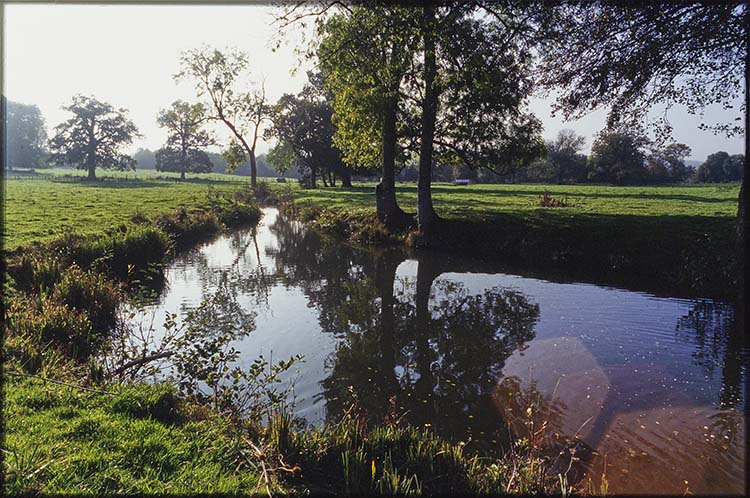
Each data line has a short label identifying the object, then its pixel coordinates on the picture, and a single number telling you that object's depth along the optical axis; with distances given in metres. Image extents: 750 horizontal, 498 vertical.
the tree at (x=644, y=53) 10.27
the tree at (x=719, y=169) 79.00
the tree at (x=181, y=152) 80.38
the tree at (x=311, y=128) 53.78
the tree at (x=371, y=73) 14.89
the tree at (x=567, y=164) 77.80
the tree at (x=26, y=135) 84.62
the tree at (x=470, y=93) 14.86
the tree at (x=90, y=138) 71.44
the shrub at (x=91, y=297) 8.19
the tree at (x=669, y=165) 72.94
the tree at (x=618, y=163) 68.25
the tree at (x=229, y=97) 48.53
